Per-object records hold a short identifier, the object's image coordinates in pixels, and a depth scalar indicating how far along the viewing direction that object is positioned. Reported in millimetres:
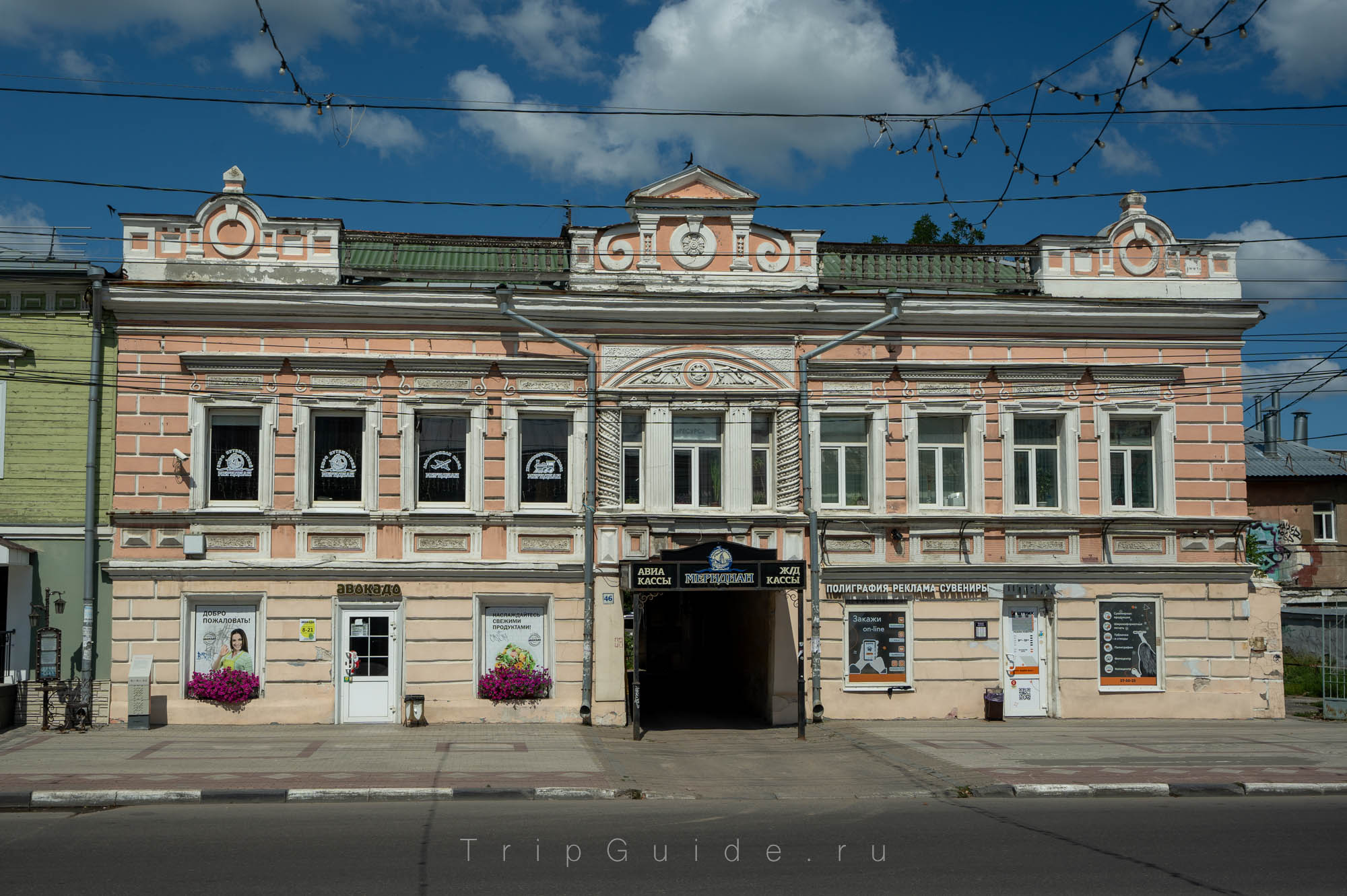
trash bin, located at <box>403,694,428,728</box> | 19656
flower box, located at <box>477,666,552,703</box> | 20047
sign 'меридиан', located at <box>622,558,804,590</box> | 18781
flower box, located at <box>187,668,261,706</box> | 19531
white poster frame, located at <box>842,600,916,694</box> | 20750
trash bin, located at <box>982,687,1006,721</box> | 20672
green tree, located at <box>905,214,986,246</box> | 37938
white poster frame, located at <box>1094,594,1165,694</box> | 21266
